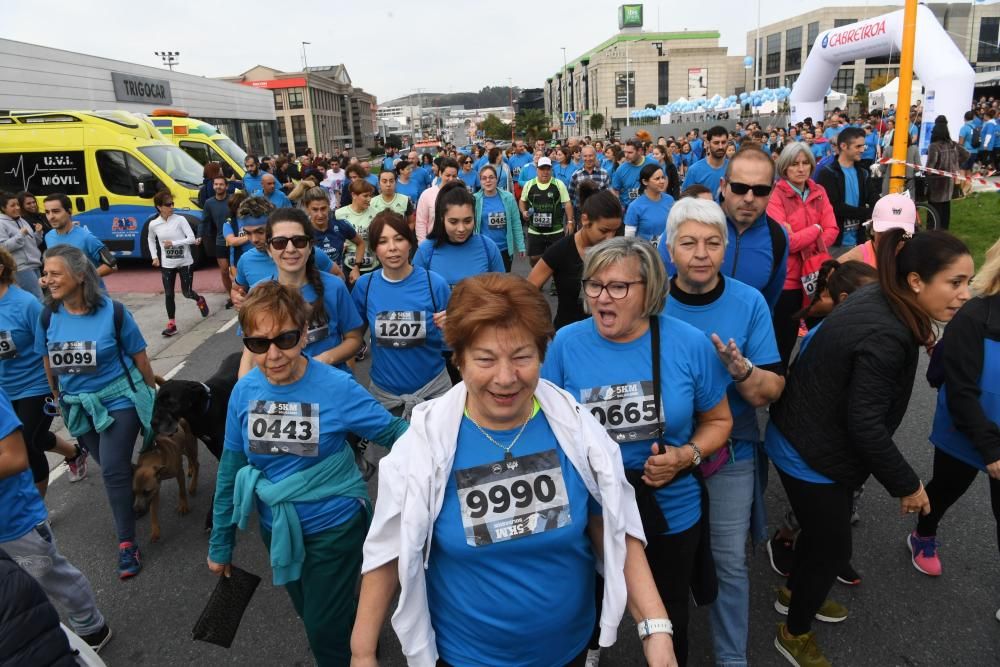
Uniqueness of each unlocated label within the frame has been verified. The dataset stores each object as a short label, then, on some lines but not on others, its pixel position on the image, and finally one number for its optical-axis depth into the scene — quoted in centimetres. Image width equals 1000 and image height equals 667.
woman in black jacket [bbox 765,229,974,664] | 243
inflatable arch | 1623
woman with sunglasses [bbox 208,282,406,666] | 262
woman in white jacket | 179
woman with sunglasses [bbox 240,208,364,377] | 380
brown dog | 421
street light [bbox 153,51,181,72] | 5831
